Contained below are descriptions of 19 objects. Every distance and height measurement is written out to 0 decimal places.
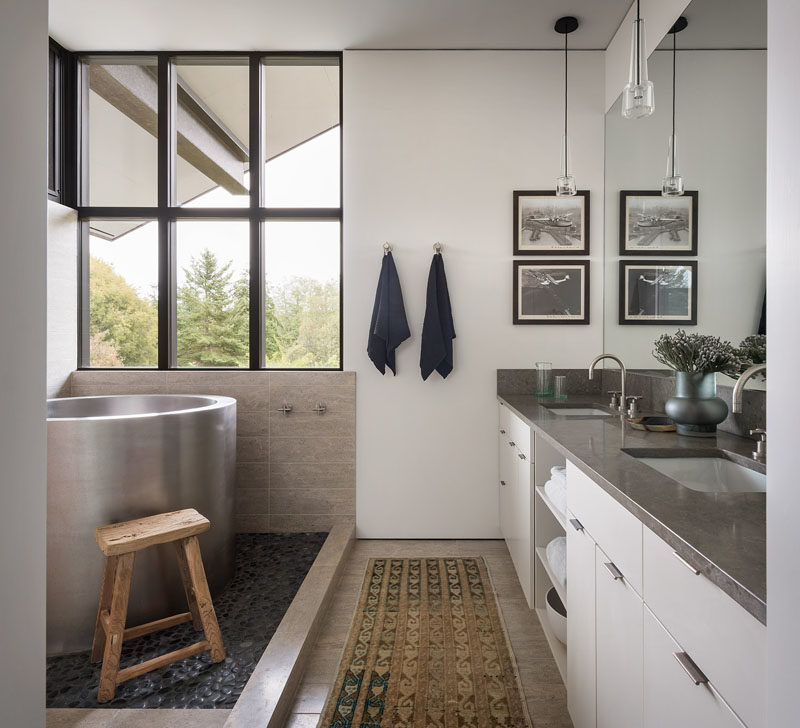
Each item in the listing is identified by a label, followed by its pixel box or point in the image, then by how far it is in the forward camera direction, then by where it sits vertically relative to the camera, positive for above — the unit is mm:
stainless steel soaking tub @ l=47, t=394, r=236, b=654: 1913 -553
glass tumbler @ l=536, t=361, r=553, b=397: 2953 -140
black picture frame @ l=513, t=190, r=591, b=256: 3047 +748
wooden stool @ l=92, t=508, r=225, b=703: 1666 -826
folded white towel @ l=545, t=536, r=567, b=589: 1739 -705
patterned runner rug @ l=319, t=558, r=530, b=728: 1600 -1109
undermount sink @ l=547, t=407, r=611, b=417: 2621 -293
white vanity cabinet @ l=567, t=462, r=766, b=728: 681 -478
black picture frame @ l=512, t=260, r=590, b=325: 3053 +364
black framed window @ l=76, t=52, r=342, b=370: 3156 +863
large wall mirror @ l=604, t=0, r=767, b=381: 1678 +640
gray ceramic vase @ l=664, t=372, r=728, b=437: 1716 -166
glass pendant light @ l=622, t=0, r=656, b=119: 1653 +878
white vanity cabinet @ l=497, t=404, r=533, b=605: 2176 -641
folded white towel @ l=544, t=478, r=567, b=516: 1721 -480
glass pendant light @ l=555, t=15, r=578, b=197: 2494 +1162
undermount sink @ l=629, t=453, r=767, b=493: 1424 -333
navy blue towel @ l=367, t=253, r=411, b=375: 2959 +189
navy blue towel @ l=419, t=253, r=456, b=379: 2955 +149
